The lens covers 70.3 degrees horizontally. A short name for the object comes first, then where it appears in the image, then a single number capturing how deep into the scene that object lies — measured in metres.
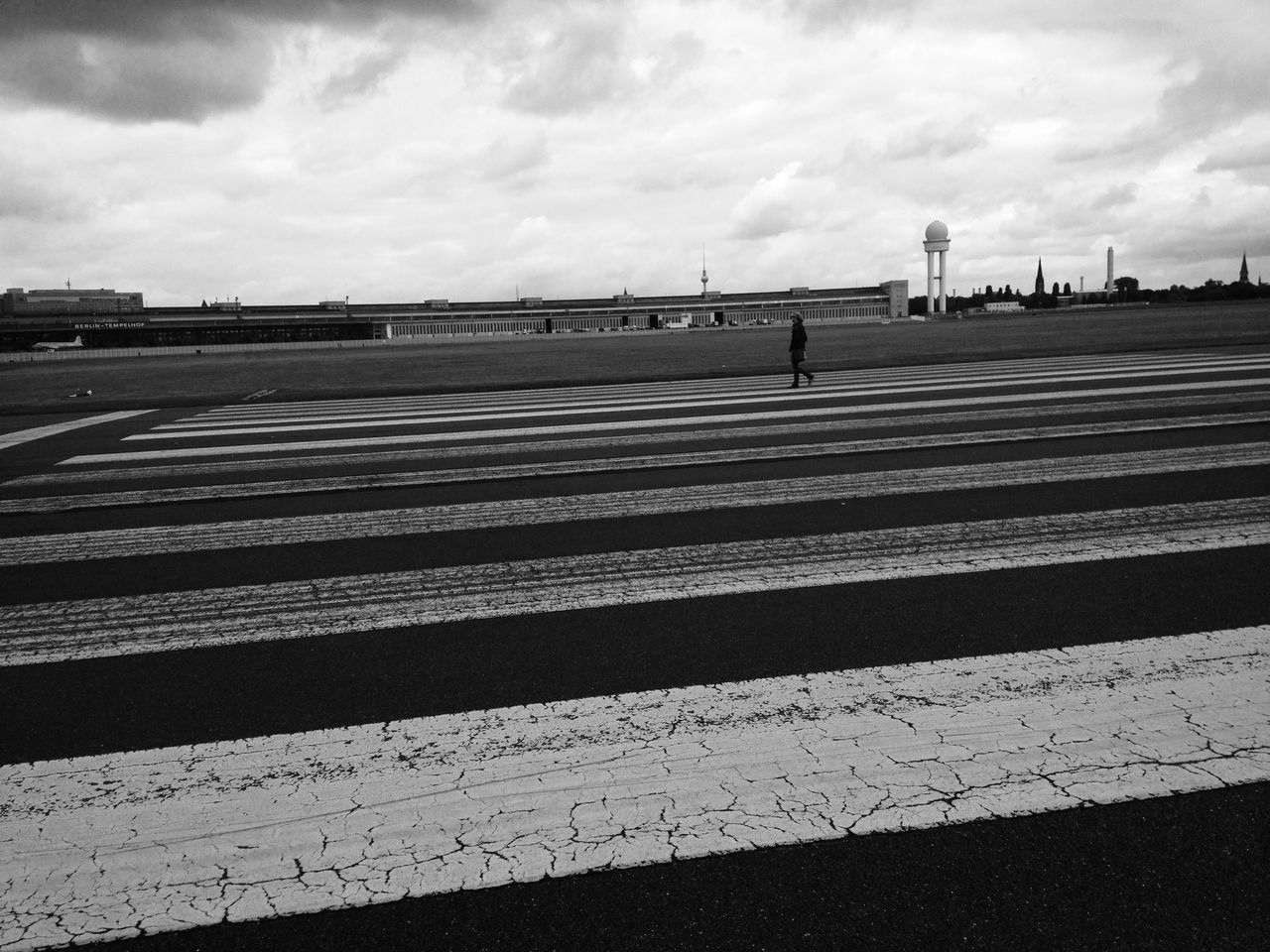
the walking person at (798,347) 15.80
